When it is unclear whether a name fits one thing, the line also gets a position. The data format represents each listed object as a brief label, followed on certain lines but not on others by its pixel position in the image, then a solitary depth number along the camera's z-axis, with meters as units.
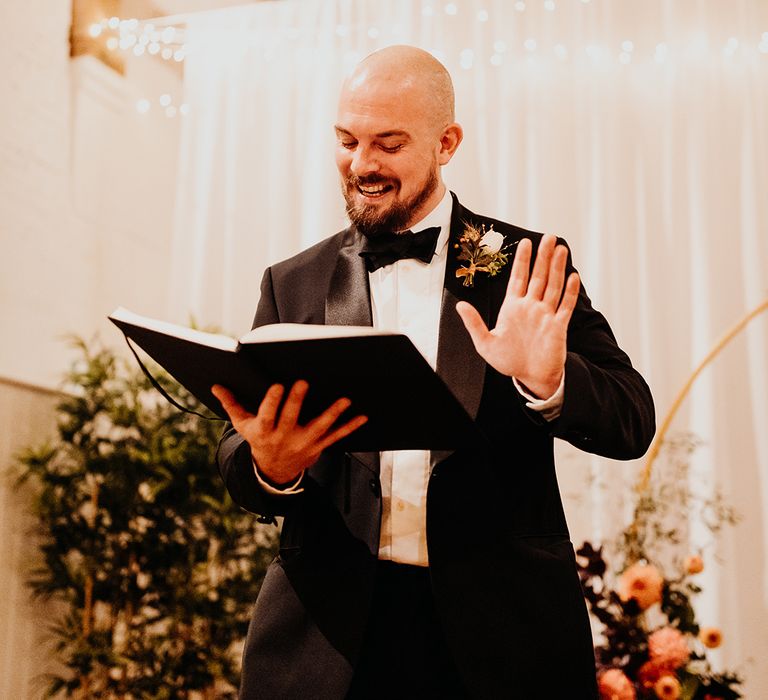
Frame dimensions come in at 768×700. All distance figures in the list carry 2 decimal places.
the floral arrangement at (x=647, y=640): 2.61
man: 1.44
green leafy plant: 3.62
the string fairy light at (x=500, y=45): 4.15
